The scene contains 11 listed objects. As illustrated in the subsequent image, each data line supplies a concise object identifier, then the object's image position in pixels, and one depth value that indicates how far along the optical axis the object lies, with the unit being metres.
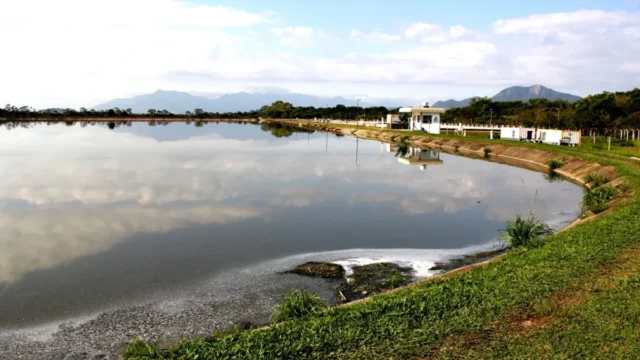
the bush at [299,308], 8.45
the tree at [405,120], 80.88
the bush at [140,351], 6.99
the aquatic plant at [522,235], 12.99
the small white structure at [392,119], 82.81
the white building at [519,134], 51.72
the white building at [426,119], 67.41
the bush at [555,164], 35.44
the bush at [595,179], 25.55
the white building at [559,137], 43.63
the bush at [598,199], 17.96
